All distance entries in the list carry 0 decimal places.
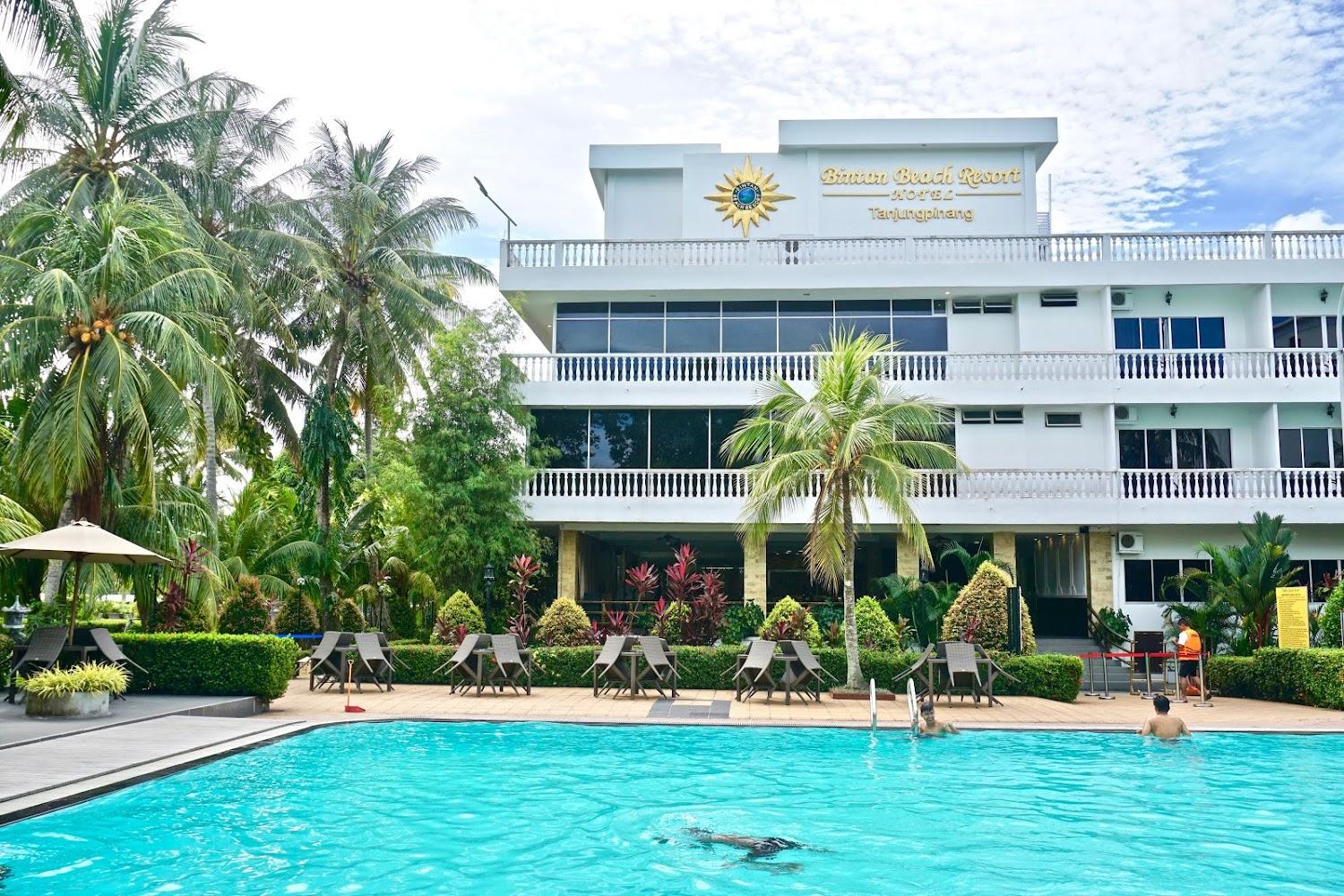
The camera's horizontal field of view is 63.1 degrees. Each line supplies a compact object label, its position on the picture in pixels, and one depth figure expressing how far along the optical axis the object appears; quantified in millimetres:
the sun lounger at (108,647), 14727
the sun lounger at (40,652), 14305
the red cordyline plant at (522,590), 19297
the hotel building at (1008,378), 23656
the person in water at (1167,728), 12992
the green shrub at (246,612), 19562
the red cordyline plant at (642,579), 19812
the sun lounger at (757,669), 16688
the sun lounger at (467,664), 17438
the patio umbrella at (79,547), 13469
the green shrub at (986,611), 18328
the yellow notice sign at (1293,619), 17234
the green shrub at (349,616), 24922
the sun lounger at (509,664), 17312
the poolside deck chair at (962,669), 16234
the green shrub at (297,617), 25578
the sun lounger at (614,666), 17250
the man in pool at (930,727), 13219
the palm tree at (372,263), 27125
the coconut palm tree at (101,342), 16688
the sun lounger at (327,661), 17594
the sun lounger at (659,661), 17078
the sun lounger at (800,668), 16578
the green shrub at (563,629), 19109
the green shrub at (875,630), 18438
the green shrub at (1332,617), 17844
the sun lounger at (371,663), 17688
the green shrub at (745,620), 20503
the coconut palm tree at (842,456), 16703
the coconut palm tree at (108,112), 20469
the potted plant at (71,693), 12844
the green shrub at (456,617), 19719
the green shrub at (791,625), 18094
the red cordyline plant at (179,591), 17625
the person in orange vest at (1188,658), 17828
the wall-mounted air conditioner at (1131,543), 23781
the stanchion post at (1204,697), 17027
